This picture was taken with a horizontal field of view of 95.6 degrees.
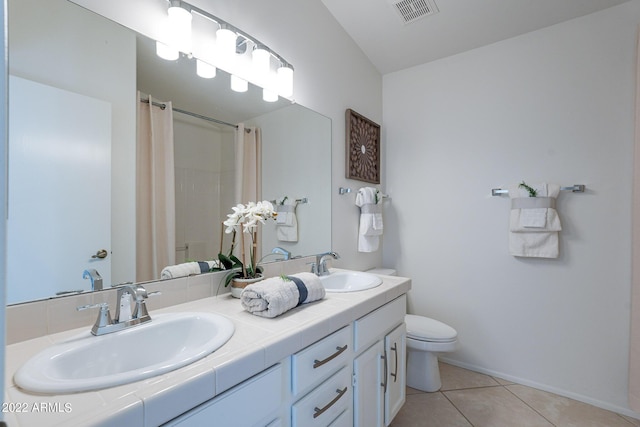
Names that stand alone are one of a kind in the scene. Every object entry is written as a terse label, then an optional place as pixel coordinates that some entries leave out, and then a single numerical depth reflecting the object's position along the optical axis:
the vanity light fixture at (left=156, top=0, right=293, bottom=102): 1.13
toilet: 1.87
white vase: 1.24
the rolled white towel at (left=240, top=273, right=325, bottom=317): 1.01
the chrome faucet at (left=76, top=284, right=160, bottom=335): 0.83
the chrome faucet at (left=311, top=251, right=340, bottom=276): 1.68
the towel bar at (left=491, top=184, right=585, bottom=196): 1.84
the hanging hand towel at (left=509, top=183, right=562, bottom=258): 1.86
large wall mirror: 0.82
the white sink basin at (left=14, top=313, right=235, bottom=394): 0.59
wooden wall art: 2.16
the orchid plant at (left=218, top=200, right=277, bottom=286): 1.31
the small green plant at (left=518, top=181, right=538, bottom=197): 1.91
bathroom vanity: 0.54
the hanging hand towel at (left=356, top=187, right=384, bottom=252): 2.21
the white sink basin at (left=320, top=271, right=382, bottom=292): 1.67
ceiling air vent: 1.84
